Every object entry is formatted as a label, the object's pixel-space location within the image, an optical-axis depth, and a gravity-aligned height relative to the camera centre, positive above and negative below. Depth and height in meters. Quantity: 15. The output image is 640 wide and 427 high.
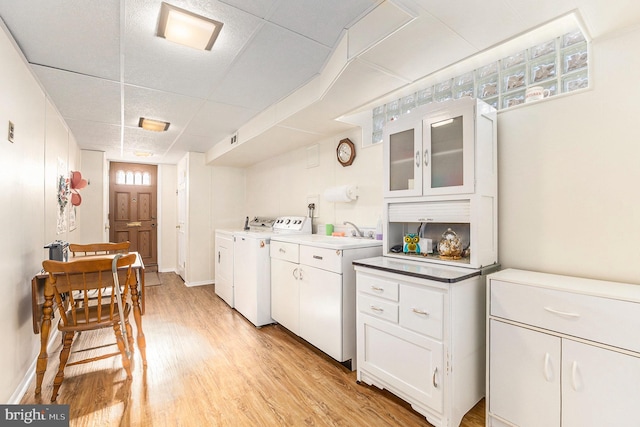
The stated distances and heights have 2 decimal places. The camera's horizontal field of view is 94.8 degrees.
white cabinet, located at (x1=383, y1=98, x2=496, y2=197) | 1.84 +0.46
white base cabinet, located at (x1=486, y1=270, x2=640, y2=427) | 1.26 -0.66
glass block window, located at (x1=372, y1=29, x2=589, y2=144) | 1.72 +0.93
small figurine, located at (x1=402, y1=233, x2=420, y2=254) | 2.29 -0.25
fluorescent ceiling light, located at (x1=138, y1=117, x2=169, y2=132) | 3.54 +1.11
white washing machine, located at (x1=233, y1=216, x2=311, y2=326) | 3.24 -0.68
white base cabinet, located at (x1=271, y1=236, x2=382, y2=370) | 2.32 -0.72
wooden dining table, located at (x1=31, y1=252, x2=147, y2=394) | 1.96 -0.67
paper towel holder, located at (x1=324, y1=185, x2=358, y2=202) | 3.03 +0.21
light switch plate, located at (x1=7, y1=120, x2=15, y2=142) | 1.79 +0.50
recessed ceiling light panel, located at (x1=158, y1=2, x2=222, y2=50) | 1.68 +1.14
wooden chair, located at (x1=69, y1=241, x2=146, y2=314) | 2.96 -0.35
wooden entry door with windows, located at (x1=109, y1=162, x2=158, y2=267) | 5.92 +0.13
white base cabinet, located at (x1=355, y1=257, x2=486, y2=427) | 1.64 -0.77
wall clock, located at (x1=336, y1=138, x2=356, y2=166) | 3.11 +0.66
